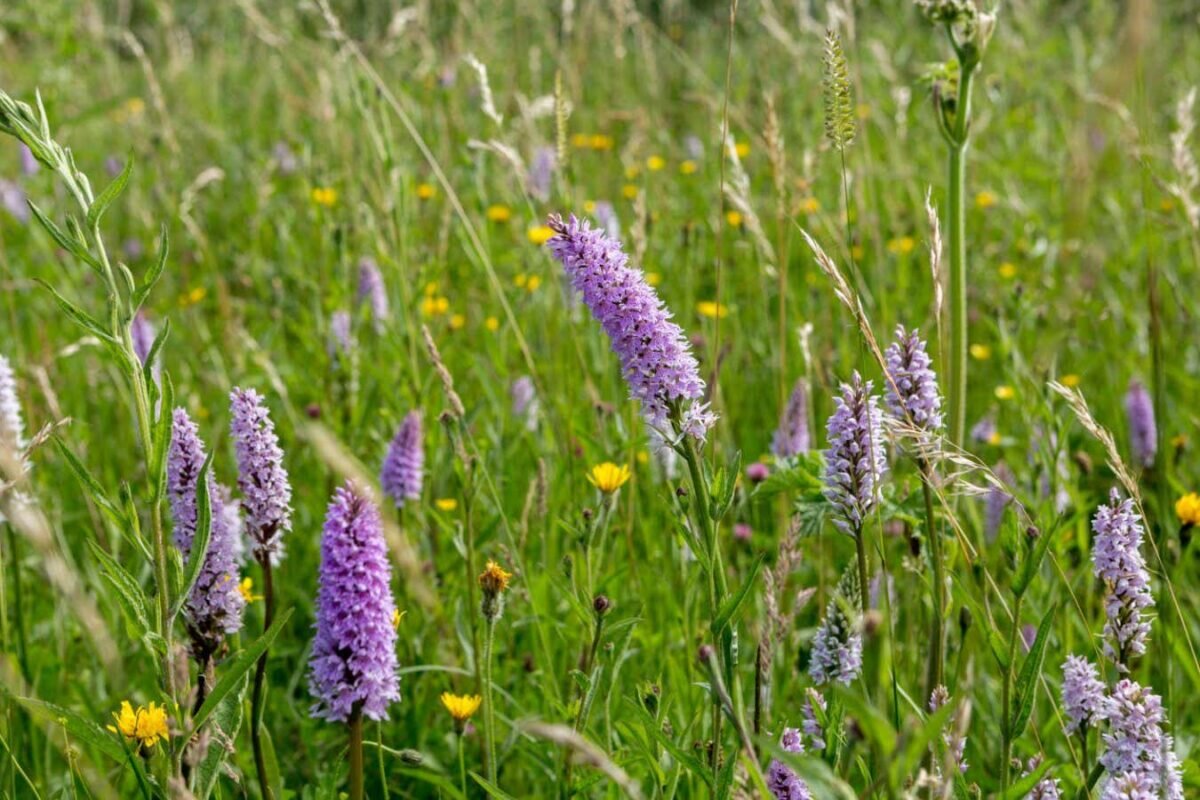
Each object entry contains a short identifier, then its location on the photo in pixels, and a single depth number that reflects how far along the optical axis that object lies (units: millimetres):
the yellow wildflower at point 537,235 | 2510
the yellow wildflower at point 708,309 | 2375
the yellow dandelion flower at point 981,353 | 2509
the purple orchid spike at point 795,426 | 1865
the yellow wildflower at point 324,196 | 2614
